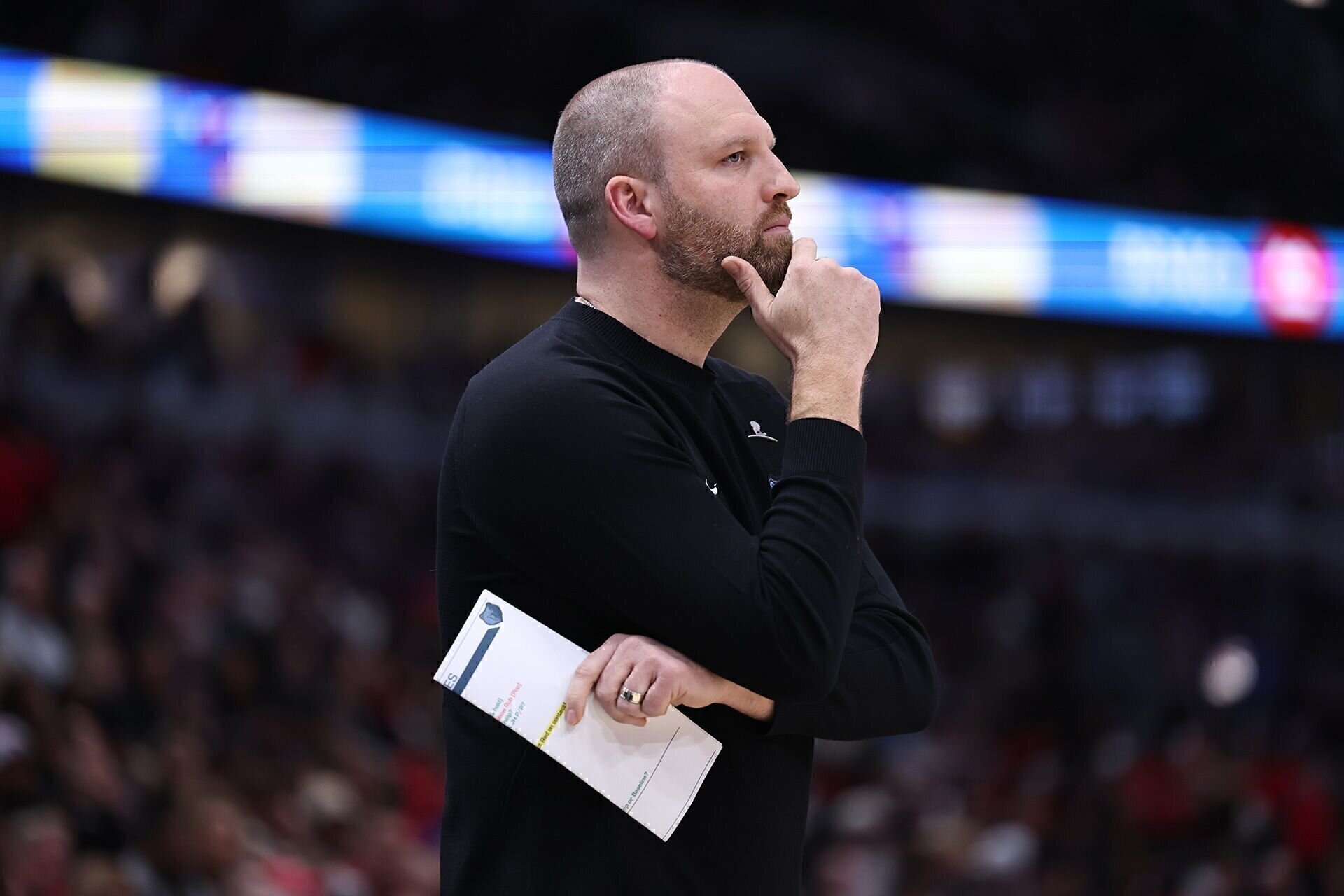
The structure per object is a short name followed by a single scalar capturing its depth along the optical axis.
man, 8.74
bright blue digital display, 26.20
